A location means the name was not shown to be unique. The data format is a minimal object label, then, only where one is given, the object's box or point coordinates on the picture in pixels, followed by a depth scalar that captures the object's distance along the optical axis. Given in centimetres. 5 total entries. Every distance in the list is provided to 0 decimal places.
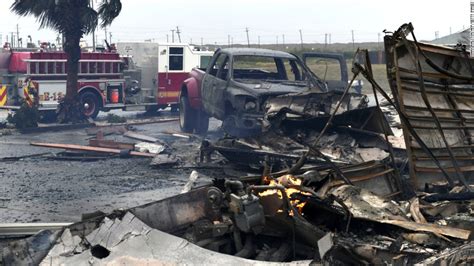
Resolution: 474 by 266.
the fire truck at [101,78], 1733
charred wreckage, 473
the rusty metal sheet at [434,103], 618
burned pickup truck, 1156
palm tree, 1659
